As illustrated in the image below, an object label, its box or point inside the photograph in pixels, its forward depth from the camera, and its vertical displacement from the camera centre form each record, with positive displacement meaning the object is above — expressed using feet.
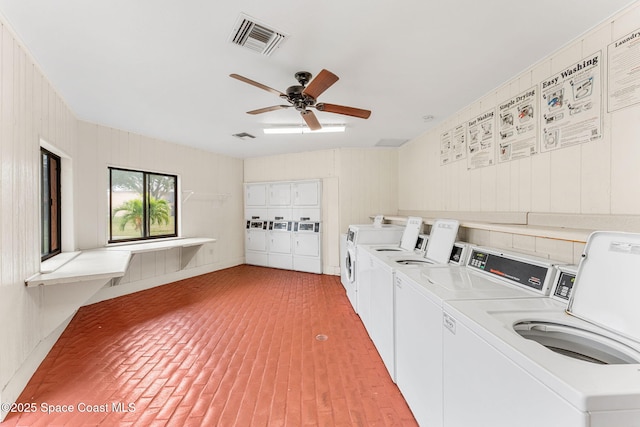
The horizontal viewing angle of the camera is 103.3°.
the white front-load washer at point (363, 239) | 11.26 -1.32
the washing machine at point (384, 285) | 6.70 -2.36
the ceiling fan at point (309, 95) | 6.34 +3.27
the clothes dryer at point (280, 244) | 18.17 -2.48
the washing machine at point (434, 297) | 4.55 -1.74
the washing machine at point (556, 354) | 2.25 -1.67
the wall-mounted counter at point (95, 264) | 6.94 -1.80
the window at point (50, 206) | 9.23 +0.21
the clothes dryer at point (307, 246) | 17.17 -2.49
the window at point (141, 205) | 13.26 +0.33
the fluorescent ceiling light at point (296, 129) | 12.21 +3.95
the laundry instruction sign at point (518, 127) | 6.83 +2.40
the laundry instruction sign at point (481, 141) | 8.34 +2.40
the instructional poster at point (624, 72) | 4.74 +2.67
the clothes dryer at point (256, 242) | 19.12 -2.43
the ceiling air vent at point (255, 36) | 5.53 +4.08
